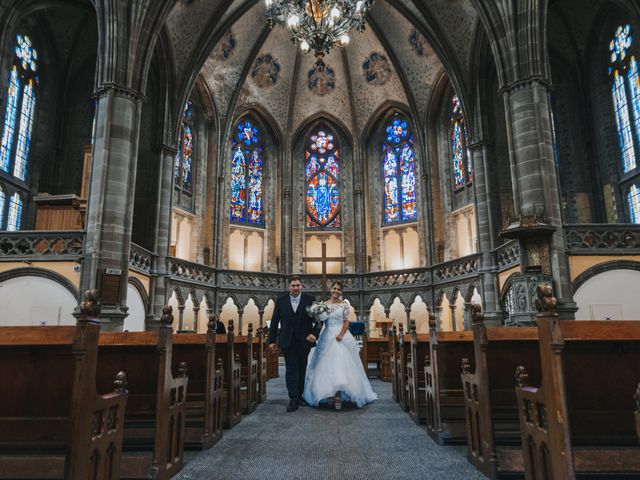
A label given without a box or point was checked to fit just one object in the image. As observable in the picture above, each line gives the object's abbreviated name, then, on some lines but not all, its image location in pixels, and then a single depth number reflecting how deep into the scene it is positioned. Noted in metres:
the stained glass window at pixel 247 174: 23.27
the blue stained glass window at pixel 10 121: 16.33
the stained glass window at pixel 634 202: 15.87
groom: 7.64
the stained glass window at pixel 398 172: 23.08
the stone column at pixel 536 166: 11.98
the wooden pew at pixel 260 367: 8.83
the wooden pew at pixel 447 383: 5.39
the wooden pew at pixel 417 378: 6.50
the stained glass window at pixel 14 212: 16.38
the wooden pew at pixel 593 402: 3.30
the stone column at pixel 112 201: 12.32
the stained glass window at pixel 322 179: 24.20
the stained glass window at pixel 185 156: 20.61
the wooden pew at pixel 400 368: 7.94
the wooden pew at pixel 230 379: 6.36
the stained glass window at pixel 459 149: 20.42
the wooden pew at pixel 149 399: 4.05
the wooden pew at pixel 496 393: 4.16
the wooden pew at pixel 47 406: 3.12
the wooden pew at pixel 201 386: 5.27
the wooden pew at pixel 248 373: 7.59
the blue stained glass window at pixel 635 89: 15.87
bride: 7.70
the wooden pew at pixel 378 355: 13.55
